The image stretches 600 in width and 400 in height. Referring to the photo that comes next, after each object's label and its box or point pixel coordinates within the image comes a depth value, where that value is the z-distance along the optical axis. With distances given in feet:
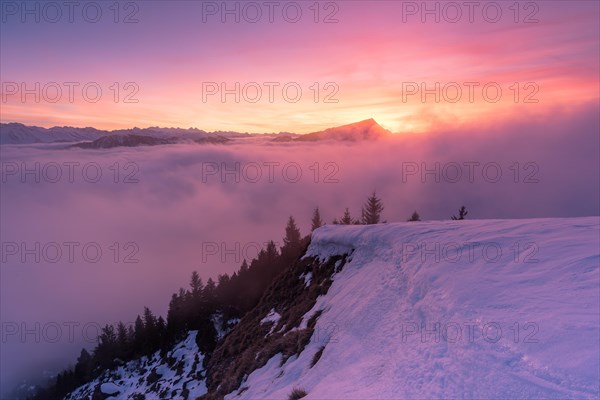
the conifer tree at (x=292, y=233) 223.51
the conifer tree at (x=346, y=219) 214.79
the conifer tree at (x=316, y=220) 241.74
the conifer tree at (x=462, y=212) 153.72
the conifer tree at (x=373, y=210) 220.02
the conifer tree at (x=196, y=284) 228.67
